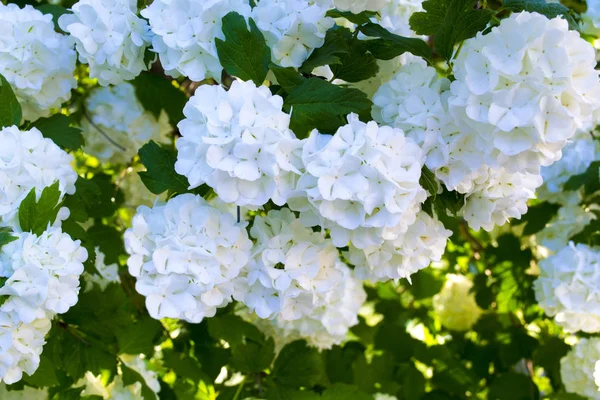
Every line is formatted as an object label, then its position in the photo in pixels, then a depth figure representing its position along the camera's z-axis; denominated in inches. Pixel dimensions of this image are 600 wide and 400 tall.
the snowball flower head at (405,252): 31.3
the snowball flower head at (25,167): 31.9
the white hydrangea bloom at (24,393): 38.4
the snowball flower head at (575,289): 40.2
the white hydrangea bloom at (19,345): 30.9
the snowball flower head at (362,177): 28.9
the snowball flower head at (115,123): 43.3
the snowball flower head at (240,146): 29.0
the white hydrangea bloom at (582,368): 41.9
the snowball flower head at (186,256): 30.4
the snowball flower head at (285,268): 31.2
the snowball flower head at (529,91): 28.5
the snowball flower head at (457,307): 56.2
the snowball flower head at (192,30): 32.0
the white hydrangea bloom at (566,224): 44.4
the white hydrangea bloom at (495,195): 31.3
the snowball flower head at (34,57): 35.6
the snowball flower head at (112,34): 33.8
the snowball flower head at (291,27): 32.1
